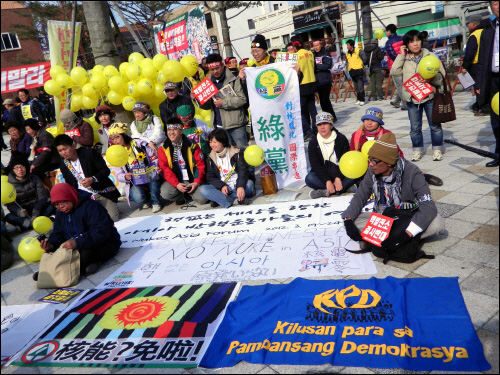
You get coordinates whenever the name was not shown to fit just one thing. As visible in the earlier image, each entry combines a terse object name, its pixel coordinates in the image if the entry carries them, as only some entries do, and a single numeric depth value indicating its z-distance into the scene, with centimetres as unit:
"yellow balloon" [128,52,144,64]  756
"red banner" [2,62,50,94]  1731
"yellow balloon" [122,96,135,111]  728
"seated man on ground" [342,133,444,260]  342
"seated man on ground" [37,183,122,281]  429
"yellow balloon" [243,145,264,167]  548
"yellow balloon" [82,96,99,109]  765
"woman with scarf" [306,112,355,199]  526
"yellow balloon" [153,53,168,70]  723
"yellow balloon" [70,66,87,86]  763
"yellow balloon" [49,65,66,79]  787
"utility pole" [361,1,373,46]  1224
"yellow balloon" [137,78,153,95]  699
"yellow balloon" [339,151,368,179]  417
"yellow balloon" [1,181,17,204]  352
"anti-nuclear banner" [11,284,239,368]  284
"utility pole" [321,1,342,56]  1522
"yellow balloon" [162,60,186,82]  663
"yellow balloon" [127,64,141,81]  711
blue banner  237
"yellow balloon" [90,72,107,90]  731
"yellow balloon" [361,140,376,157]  442
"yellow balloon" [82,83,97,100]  744
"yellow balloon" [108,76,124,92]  706
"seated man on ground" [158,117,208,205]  585
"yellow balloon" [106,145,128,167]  546
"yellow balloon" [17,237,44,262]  468
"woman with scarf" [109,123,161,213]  599
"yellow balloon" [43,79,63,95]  757
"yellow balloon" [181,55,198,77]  705
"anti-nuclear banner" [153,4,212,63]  860
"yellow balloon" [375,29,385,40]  1461
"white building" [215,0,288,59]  3766
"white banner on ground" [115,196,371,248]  477
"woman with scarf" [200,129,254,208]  561
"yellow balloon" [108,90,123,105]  727
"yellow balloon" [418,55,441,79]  520
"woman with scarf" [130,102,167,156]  655
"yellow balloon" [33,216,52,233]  523
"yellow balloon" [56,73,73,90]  758
